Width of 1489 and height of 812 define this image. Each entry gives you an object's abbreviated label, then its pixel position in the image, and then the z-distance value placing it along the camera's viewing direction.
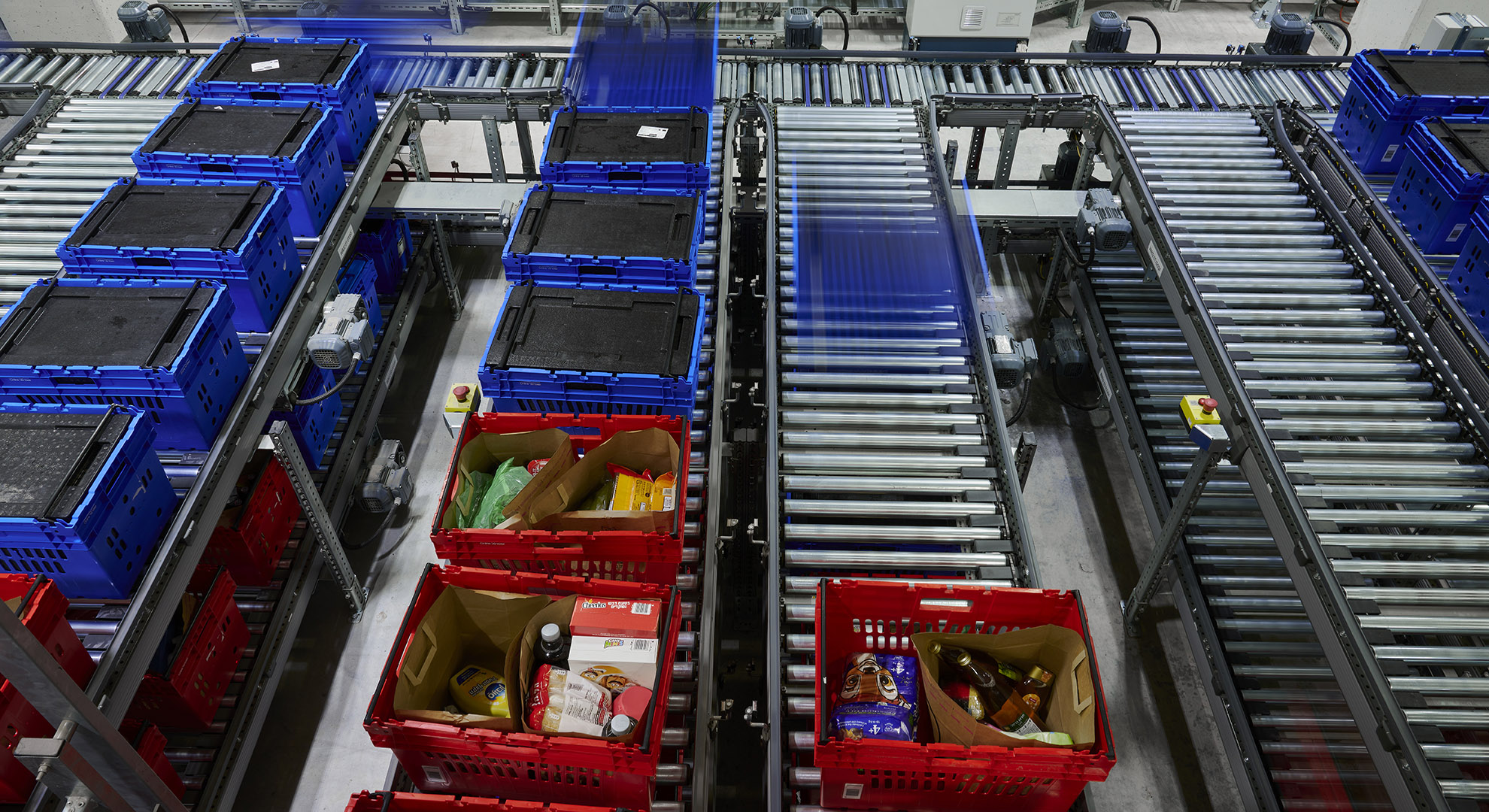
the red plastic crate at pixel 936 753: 2.78
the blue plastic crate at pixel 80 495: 3.09
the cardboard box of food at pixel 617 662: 3.09
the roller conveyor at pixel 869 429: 3.74
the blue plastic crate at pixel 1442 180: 4.32
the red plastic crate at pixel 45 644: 2.88
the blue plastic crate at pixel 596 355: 3.81
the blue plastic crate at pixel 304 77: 5.24
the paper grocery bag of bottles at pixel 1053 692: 2.89
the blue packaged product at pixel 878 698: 3.07
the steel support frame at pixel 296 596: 4.05
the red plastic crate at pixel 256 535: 4.42
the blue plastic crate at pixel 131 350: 3.55
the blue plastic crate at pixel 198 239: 4.07
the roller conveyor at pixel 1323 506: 3.30
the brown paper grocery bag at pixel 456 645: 2.99
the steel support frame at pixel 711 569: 3.37
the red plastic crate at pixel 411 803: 2.85
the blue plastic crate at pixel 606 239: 4.22
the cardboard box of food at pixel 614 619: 3.17
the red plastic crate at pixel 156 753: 3.71
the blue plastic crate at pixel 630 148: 4.73
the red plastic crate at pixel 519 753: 2.86
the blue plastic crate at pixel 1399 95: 4.78
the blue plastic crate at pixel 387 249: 6.12
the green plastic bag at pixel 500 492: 3.60
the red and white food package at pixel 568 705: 2.97
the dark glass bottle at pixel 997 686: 3.17
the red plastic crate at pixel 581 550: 3.40
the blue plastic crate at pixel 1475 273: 4.12
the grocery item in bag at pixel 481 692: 3.25
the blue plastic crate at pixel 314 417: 4.80
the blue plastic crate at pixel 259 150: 4.67
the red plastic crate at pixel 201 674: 3.88
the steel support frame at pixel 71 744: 2.35
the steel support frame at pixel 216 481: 3.17
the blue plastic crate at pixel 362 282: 5.65
